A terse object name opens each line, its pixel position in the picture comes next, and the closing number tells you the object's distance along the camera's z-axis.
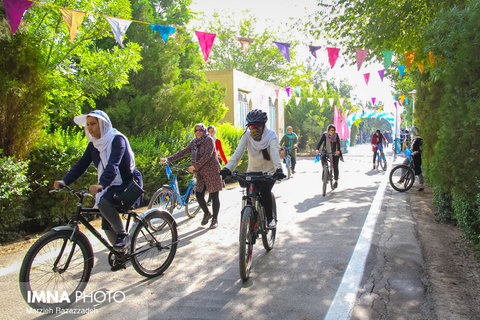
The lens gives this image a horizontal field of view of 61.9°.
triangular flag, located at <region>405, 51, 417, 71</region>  10.44
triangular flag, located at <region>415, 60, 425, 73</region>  10.26
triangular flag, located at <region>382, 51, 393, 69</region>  11.09
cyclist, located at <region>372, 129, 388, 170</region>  17.25
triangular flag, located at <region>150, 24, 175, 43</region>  8.54
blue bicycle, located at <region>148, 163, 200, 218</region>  6.89
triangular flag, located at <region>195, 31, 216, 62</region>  9.39
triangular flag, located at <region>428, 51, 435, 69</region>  8.35
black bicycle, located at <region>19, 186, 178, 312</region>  3.42
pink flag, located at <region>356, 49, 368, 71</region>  11.47
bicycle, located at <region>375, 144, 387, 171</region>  17.32
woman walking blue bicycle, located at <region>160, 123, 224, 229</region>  6.88
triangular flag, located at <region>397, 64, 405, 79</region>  14.31
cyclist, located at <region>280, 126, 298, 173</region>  14.93
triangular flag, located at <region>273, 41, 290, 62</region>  10.80
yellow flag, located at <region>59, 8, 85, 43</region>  6.89
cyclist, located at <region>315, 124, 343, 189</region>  11.00
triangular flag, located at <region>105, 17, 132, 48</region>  7.69
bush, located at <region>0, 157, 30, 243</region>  5.80
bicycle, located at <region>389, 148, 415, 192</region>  10.90
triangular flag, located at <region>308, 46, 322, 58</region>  11.64
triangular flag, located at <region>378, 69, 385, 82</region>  14.75
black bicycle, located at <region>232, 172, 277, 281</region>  4.19
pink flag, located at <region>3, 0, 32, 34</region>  5.96
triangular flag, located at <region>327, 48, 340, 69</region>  11.58
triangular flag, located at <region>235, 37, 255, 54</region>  10.46
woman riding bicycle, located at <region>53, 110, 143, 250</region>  3.85
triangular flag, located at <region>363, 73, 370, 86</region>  15.33
